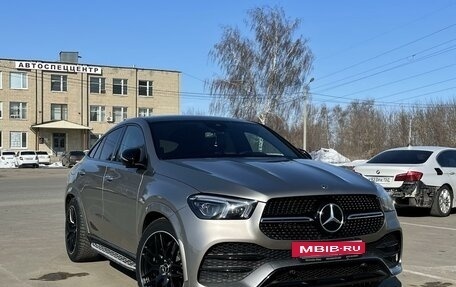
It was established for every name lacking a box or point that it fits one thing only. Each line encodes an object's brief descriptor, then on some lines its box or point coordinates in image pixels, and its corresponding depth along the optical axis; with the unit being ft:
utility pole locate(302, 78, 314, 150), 139.13
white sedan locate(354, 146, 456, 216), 38.11
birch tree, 153.89
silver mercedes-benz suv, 13.26
